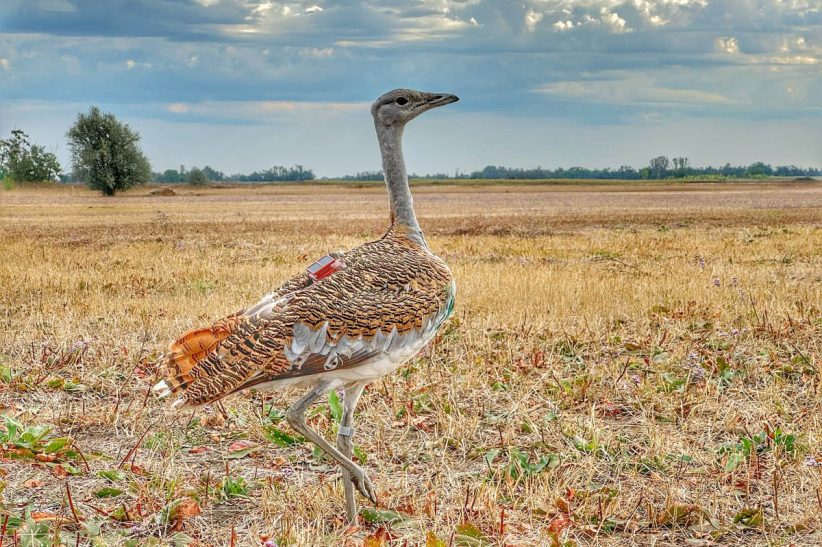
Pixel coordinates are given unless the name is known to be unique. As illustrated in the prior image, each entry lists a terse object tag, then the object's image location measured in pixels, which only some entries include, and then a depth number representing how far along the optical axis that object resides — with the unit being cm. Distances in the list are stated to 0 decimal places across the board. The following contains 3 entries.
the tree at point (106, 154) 8994
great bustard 468
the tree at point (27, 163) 10338
